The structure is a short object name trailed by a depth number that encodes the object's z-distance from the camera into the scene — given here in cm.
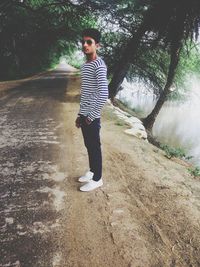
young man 386
